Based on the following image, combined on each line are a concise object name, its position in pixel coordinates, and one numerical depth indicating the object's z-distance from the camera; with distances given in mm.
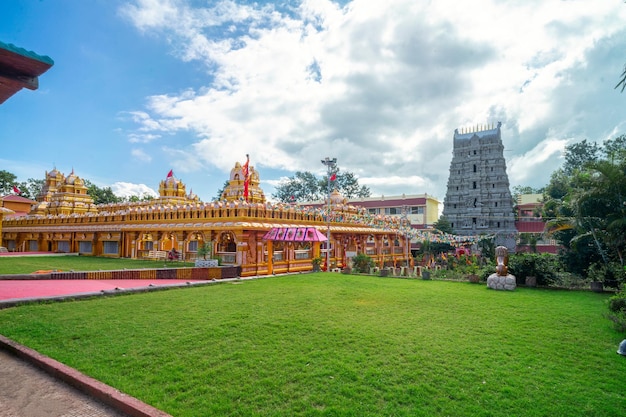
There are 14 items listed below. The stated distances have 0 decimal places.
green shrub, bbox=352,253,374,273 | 21714
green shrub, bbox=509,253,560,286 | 14867
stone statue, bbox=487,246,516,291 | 14055
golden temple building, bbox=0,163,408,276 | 20438
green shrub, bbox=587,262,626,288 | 13795
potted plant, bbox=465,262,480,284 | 16406
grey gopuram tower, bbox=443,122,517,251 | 40375
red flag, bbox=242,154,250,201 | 23062
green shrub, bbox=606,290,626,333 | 7996
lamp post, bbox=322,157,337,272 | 22253
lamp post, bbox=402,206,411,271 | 32522
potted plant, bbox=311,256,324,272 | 21989
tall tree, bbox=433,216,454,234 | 42000
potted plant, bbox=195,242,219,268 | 18047
